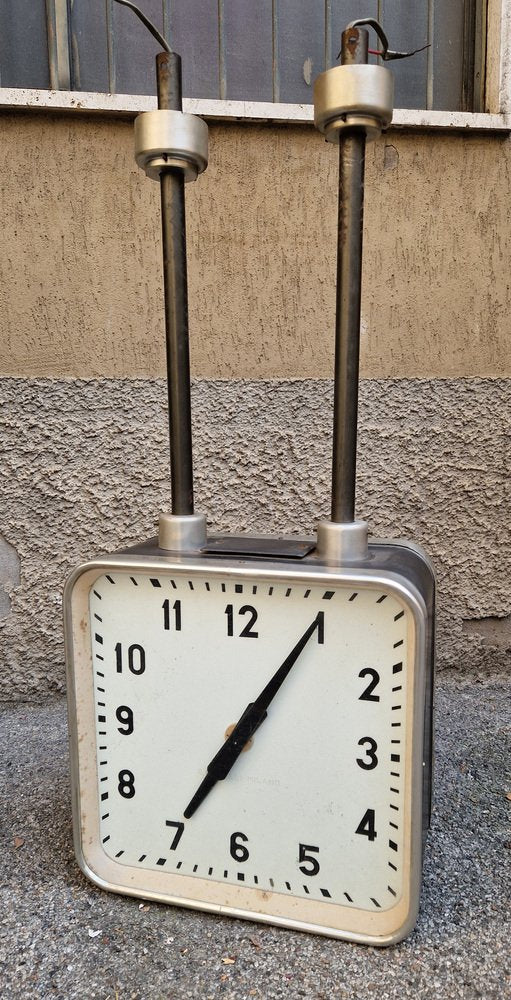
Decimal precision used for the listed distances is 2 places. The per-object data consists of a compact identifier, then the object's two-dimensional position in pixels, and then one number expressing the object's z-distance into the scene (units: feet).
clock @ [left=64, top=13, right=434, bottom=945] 2.86
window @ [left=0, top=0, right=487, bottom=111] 5.38
